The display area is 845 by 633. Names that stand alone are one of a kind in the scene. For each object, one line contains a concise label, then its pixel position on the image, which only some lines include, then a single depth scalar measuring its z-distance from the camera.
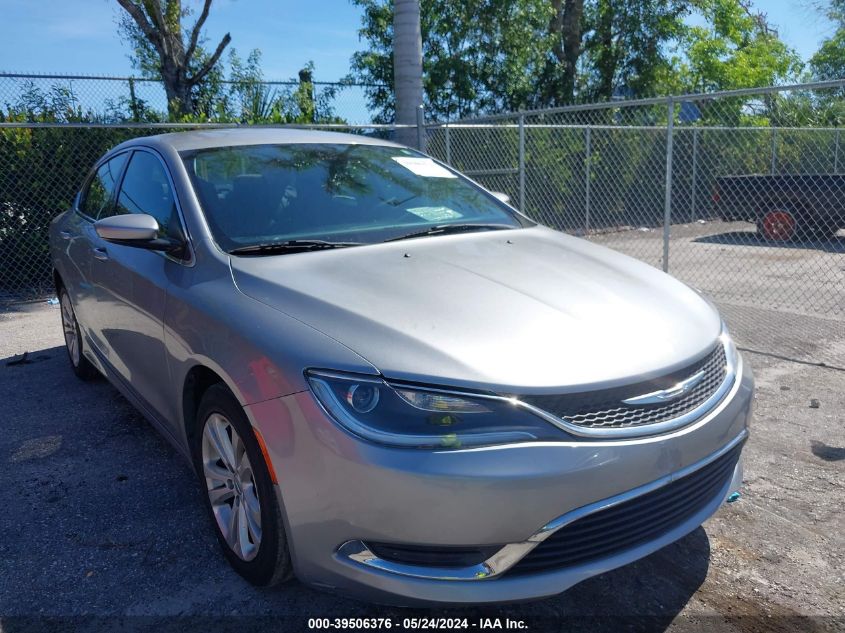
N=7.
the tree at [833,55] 30.69
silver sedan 2.04
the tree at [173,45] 10.27
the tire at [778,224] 12.12
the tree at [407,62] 9.35
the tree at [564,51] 16.20
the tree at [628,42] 16.17
